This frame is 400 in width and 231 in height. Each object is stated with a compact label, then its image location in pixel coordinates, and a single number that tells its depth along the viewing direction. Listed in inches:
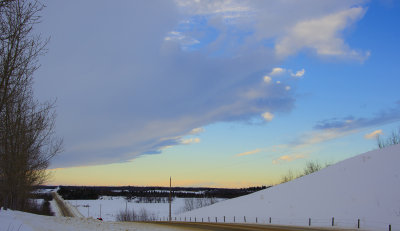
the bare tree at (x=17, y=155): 366.9
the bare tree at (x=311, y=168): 4378.9
